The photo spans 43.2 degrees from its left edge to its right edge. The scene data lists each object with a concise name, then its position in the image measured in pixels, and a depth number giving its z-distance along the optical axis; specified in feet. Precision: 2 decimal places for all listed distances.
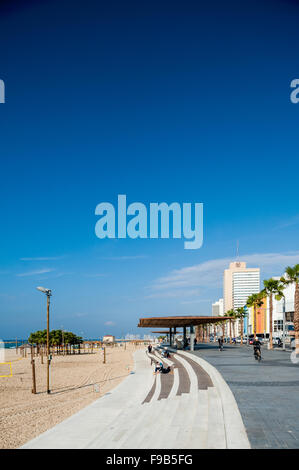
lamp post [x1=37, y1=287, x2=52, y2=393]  78.30
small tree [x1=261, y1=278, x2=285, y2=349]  164.35
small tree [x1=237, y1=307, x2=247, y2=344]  261.52
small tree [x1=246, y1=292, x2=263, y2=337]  221.85
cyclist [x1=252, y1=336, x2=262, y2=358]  107.04
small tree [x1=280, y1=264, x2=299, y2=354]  137.59
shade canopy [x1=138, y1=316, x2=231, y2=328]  136.67
